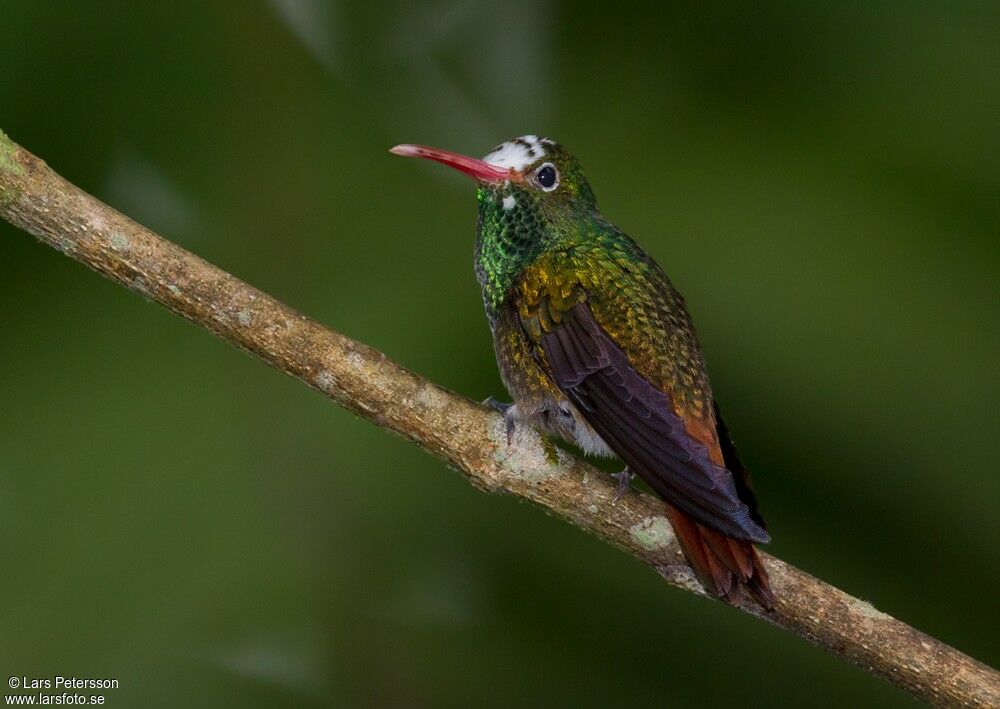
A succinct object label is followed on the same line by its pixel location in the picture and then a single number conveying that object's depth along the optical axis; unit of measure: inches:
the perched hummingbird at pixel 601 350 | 181.2
